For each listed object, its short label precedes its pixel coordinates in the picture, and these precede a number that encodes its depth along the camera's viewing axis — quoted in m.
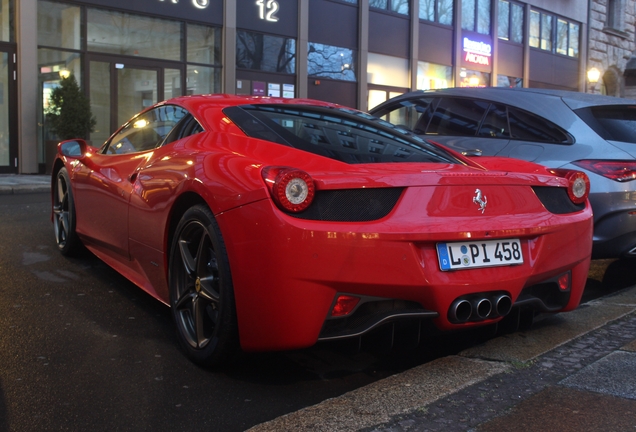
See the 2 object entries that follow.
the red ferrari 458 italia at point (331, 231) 2.84
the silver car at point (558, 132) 4.95
